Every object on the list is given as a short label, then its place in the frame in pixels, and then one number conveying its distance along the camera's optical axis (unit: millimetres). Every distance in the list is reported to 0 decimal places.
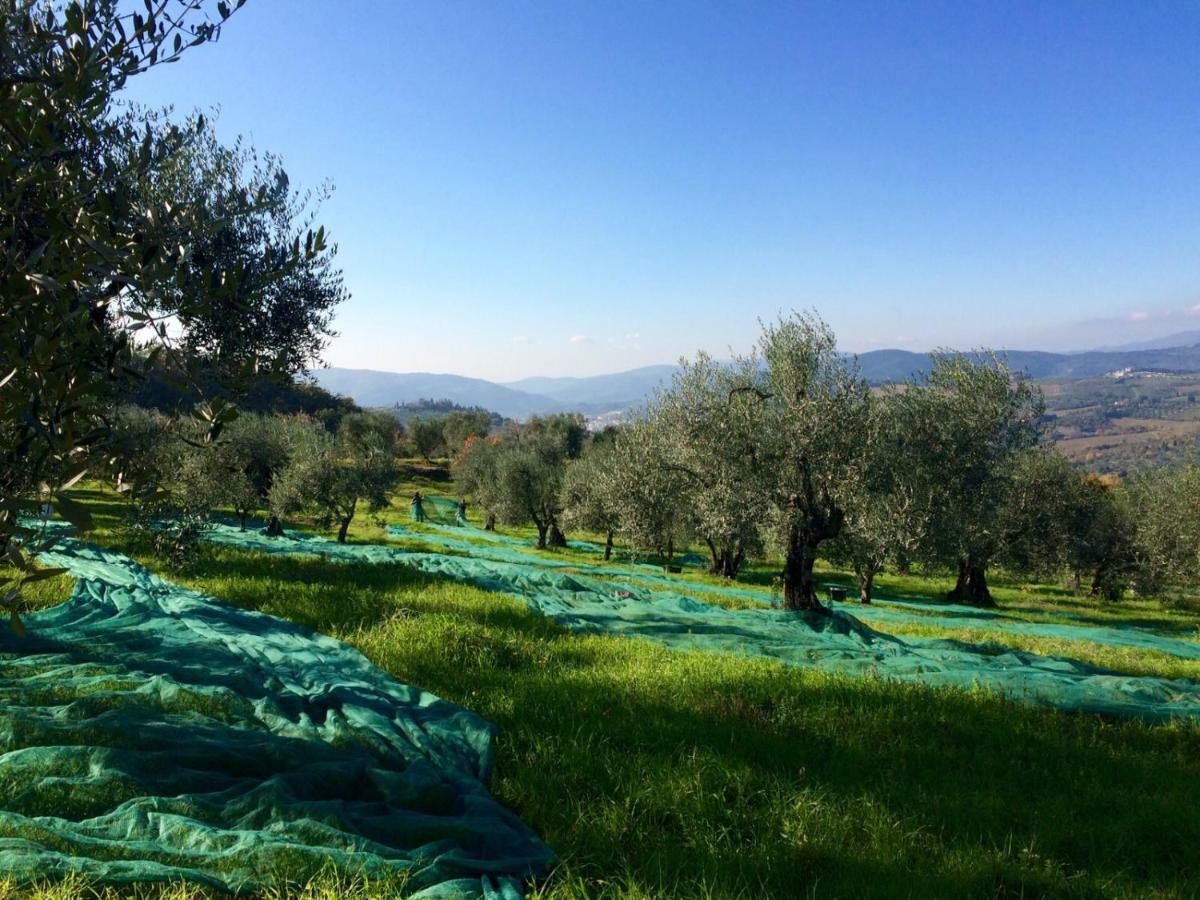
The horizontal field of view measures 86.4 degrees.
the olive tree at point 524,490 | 46750
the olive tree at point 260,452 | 30969
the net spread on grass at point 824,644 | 8648
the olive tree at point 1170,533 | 34125
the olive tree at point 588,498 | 38062
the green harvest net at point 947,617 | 19938
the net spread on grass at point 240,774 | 4090
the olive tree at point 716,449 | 16422
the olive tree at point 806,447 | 15891
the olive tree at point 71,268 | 2775
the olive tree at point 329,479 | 30625
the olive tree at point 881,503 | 16391
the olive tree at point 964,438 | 19938
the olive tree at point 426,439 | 109500
